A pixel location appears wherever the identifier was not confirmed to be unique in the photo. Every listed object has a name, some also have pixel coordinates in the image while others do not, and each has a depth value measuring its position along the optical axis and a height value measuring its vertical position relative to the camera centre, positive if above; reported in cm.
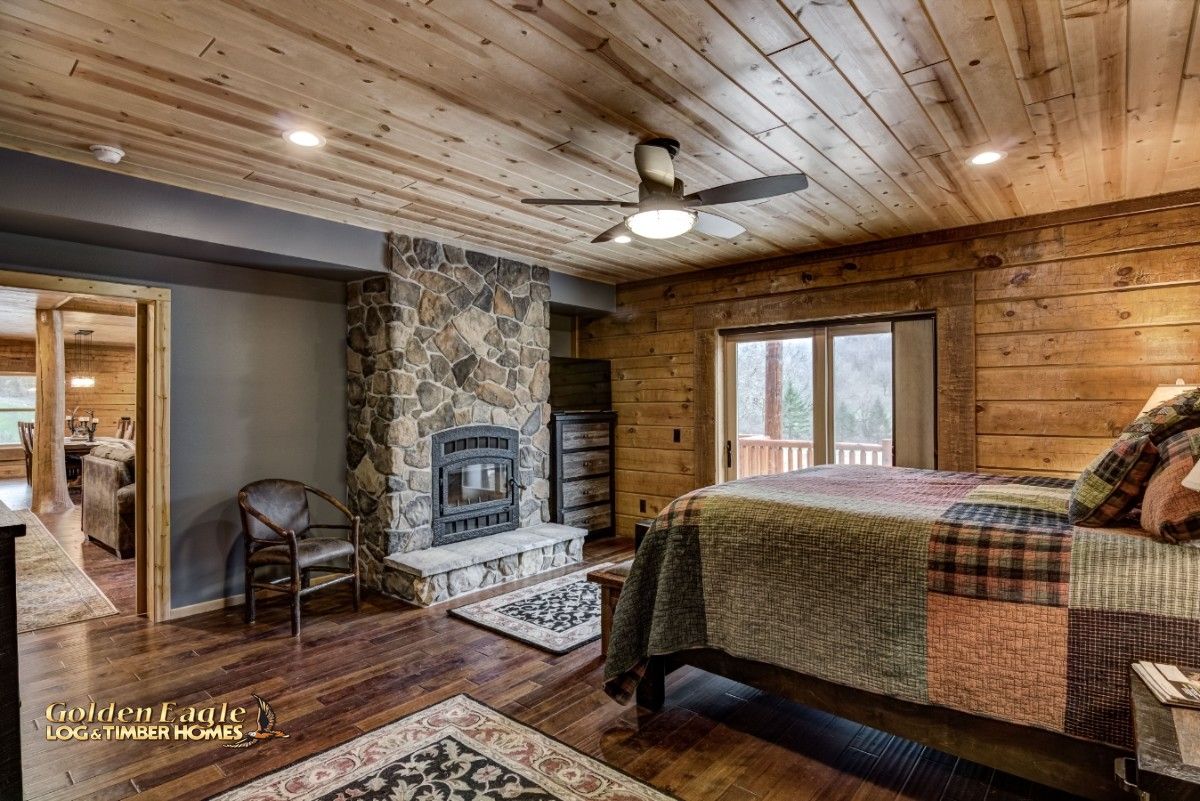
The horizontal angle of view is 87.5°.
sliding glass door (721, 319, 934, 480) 468 +1
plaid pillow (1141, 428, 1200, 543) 169 -29
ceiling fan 257 +86
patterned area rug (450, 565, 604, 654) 346 -130
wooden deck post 520 -1
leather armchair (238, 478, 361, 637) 364 -86
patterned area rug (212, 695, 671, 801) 209 -131
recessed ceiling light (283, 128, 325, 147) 265 +114
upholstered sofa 523 -81
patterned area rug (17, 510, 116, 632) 383 -129
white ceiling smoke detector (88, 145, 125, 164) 275 +112
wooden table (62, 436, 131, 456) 828 -57
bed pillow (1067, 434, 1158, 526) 195 -28
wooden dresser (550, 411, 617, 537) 565 -66
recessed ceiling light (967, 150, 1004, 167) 292 +113
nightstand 111 -68
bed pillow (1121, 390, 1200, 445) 199 -7
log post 739 -14
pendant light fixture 1026 +73
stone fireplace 429 -4
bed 169 -67
